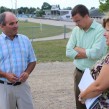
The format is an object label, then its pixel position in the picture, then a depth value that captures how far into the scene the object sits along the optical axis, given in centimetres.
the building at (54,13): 10459
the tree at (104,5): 2142
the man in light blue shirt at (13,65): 427
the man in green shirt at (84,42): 443
